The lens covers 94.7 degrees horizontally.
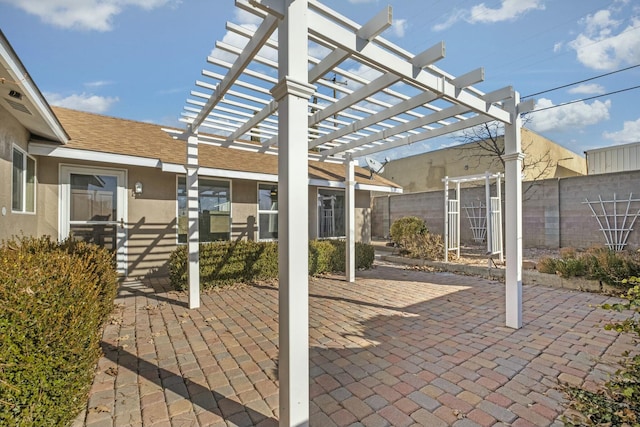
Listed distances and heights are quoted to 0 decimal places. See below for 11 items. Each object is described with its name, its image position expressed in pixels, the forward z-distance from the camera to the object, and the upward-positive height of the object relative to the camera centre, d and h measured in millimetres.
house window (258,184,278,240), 8664 +192
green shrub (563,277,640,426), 1995 -1442
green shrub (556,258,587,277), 6125 -1068
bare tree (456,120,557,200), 12625 +3530
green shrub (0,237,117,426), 1662 -779
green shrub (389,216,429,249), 10320 -439
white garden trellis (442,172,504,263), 8321 -100
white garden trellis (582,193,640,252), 8898 -60
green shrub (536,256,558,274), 6594 -1098
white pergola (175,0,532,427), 2053 +1477
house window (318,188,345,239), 10078 +179
